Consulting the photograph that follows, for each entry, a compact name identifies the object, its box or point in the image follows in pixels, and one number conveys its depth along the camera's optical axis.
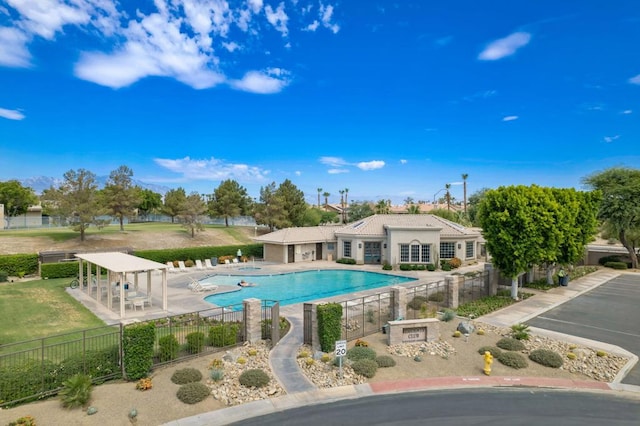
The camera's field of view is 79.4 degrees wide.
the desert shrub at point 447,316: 19.02
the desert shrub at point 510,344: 15.29
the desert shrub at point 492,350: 14.64
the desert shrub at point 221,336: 14.78
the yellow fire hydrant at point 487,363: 13.24
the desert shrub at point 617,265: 37.88
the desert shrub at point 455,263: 37.03
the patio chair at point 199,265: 36.53
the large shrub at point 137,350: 12.00
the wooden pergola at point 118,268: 19.75
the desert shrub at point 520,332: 16.19
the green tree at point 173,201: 59.12
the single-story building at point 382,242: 37.81
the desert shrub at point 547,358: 13.93
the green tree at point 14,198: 60.06
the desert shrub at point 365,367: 12.94
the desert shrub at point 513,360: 13.84
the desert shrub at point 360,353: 14.04
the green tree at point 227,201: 56.03
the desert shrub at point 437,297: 22.56
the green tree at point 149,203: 82.69
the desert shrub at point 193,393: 10.96
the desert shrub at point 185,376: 12.03
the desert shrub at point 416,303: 20.70
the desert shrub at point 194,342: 14.16
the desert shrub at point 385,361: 13.73
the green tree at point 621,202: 35.66
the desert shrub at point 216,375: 12.12
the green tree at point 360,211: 74.38
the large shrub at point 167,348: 13.34
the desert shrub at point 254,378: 11.89
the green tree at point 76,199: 34.72
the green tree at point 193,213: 45.56
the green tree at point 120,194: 44.34
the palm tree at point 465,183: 77.44
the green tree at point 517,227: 22.84
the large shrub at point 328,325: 14.59
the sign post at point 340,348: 12.45
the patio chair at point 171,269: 33.95
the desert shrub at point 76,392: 10.37
